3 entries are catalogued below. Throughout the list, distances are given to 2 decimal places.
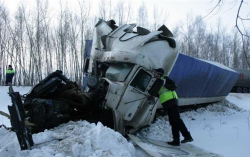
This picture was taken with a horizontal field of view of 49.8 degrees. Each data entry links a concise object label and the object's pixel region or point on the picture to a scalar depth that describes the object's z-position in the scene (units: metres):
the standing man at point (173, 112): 5.06
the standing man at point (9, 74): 17.17
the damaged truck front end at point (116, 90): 4.91
